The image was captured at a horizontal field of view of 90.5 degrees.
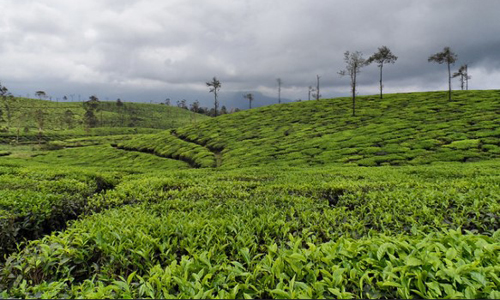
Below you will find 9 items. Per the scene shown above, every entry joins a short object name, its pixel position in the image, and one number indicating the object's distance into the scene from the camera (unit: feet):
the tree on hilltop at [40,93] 579.64
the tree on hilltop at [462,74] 294.82
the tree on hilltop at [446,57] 228.84
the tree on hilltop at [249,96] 458.46
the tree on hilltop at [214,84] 334.85
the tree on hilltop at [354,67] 212.23
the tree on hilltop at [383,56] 251.19
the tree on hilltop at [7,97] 440.86
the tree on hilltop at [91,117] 426.92
